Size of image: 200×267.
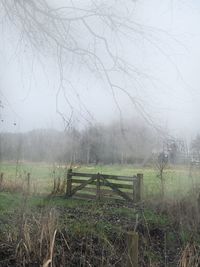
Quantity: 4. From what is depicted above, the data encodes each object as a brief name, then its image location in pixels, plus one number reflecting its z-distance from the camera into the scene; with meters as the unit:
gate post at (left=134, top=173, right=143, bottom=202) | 5.53
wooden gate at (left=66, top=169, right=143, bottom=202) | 5.68
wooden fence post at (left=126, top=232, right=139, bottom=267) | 1.68
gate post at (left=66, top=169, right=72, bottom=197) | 6.35
